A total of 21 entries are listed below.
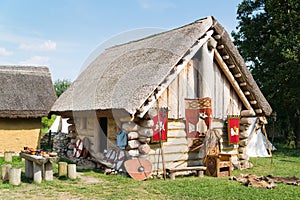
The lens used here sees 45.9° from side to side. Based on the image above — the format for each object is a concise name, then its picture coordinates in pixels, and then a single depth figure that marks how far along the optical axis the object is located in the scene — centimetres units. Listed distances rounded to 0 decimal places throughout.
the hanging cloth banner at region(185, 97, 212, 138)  1154
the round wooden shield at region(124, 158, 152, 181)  1008
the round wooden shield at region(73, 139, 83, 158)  1366
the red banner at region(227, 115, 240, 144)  1245
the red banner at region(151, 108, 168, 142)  1041
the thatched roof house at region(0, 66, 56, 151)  1581
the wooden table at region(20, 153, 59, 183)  913
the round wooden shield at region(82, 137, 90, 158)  1344
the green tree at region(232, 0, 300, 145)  1978
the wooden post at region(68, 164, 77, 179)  994
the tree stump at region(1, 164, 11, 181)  949
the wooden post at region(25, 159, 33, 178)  1009
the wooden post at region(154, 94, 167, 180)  1012
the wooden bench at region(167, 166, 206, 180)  1041
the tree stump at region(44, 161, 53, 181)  959
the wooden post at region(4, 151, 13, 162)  1336
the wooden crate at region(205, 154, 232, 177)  1091
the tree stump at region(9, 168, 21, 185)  901
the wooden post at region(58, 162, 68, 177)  1019
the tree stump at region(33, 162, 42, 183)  933
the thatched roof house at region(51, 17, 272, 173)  1023
